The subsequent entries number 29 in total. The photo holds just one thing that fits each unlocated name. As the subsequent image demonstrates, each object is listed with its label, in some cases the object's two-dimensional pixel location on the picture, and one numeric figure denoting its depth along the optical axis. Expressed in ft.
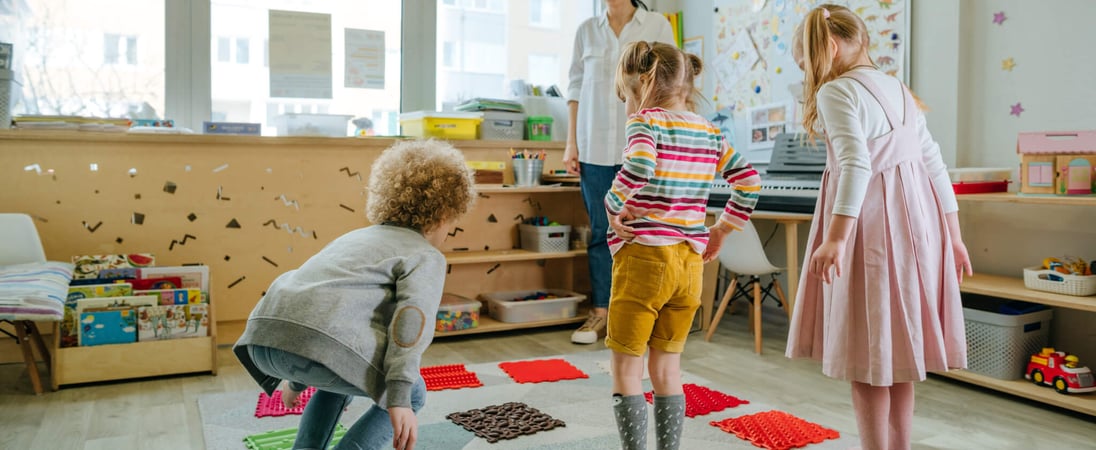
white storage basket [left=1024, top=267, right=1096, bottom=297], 7.88
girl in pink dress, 5.20
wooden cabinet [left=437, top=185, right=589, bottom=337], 11.73
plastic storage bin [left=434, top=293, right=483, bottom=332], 10.77
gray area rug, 6.77
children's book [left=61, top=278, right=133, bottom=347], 8.43
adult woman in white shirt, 10.28
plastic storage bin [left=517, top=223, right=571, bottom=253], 11.78
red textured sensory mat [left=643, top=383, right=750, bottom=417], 7.64
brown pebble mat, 6.95
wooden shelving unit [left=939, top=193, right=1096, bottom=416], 7.59
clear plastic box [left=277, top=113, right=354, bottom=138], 11.04
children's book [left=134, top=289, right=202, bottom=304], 8.80
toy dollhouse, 7.82
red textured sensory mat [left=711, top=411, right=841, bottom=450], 6.77
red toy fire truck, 7.78
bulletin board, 12.01
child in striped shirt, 5.31
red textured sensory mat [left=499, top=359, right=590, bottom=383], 8.78
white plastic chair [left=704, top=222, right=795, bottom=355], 10.18
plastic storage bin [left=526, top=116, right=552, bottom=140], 12.48
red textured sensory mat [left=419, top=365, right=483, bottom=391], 8.43
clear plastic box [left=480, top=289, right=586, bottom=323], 11.27
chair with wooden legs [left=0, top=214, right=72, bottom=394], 7.61
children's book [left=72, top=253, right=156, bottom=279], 9.24
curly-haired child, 4.29
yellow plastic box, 11.44
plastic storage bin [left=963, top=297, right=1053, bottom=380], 8.32
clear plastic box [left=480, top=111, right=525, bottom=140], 12.09
